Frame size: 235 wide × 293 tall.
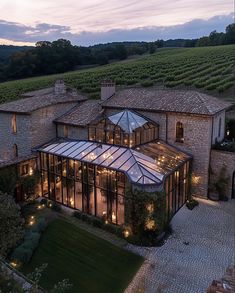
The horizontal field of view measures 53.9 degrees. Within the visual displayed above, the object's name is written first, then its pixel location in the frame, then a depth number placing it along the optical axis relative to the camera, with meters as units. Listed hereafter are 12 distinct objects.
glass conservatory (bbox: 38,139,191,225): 12.68
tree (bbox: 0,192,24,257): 9.59
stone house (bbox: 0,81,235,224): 13.17
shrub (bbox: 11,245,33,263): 10.92
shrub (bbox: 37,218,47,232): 12.65
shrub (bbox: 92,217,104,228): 13.04
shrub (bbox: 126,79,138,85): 35.26
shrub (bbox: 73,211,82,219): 13.68
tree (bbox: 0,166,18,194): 14.30
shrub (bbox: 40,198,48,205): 15.08
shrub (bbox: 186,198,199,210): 14.55
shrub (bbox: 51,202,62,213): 14.37
